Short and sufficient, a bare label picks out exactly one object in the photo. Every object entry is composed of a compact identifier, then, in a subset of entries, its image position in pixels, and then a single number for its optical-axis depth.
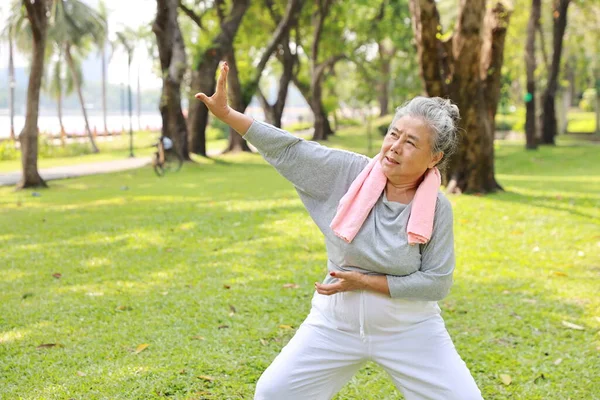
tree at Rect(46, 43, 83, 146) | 49.00
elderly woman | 2.93
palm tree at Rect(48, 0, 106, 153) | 38.41
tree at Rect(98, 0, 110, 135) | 42.59
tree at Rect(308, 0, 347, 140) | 29.67
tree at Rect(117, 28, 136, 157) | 26.62
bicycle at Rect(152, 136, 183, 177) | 18.64
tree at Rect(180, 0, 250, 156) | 21.70
